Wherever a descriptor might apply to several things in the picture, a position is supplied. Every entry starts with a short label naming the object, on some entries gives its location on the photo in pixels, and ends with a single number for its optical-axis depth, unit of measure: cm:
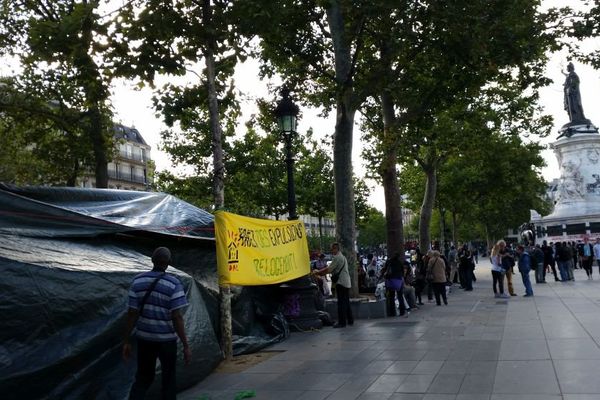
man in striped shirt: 559
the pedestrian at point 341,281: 1216
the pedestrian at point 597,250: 2558
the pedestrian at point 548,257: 2417
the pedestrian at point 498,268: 1702
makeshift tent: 593
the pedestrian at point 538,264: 2300
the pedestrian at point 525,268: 1748
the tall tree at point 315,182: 4269
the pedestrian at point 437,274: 1598
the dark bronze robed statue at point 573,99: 4506
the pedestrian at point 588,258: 2448
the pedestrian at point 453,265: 2595
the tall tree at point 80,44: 884
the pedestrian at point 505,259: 1700
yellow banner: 897
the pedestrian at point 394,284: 1385
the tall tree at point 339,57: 1434
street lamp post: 1222
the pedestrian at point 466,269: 2180
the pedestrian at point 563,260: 2297
